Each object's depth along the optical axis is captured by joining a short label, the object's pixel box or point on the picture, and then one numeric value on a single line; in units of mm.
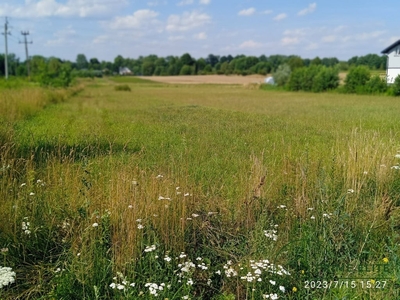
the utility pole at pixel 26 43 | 65750
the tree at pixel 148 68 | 130125
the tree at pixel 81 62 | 148000
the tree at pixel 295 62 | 83212
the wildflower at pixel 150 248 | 3685
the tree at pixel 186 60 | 129625
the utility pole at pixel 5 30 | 55625
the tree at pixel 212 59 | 140125
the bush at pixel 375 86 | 40056
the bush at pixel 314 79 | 51062
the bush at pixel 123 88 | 59019
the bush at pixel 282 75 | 69438
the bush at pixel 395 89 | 36062
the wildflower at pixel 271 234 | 4023
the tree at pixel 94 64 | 144250
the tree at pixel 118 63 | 142675
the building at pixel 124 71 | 135925
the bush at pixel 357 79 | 43094
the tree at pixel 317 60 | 86562
